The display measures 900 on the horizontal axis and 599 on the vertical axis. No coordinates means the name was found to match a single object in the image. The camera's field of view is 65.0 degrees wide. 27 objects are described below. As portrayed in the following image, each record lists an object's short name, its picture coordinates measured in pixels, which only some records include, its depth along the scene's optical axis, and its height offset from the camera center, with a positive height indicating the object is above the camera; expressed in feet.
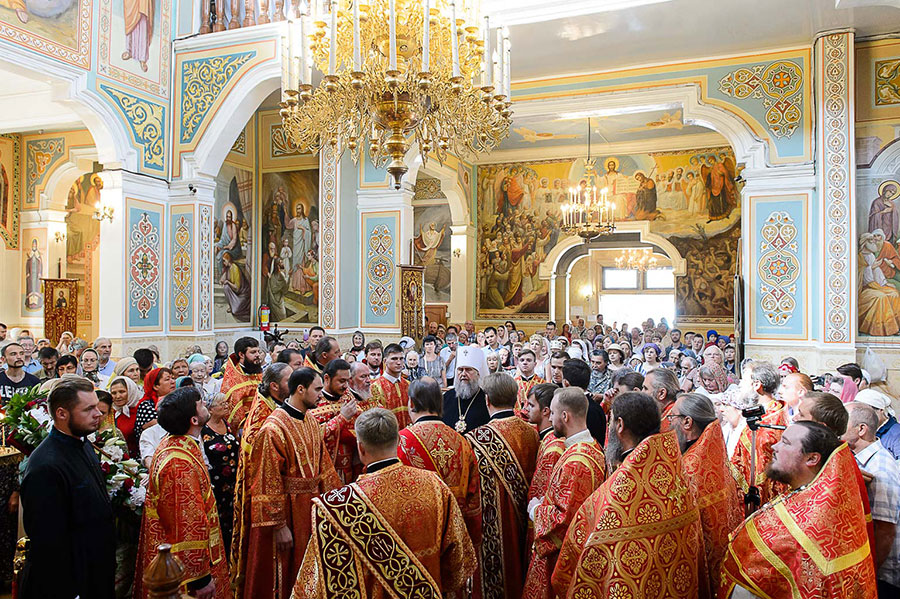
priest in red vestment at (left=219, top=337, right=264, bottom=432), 18.26 -2.16
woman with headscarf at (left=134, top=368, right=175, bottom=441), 16.44 -2.41
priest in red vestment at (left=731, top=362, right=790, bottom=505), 12.65 -2.52
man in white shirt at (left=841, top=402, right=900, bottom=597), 10.30 -3.18
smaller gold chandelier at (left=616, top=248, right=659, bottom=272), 83.56 +4.69
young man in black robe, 10.12 -3.13
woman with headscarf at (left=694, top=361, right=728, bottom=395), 21.02 -2.52
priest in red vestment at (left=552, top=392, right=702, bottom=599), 9.45 -3.13
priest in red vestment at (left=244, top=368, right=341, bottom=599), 12.29 -3.41
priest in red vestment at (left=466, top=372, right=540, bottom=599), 13.17 -3.74
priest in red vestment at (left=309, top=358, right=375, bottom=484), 15.39 -2.65
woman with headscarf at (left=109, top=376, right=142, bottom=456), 17.13 -2.71
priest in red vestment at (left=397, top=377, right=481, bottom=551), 12.21 -2.80
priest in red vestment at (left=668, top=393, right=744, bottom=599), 11.56 -2.90
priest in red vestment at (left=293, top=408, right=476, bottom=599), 8.86 -3.01
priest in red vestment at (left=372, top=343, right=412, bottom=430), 18.89 -2.45
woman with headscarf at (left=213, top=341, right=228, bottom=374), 32.89 -2.83
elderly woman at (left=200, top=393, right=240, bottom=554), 13.82 -3.15
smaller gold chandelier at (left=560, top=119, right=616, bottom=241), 47.11 +5.59
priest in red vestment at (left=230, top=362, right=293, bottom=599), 12.68 -3.25
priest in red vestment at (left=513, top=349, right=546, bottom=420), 21.67 -2.23
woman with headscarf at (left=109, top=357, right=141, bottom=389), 20.36 -2.05
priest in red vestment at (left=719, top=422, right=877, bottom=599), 8.32 -2.87
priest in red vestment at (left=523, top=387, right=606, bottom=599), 10.69 -2.83
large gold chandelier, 22.09 +7.00
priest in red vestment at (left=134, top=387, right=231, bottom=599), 10.98 -3.26
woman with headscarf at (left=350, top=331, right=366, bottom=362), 30.89 -2.41
